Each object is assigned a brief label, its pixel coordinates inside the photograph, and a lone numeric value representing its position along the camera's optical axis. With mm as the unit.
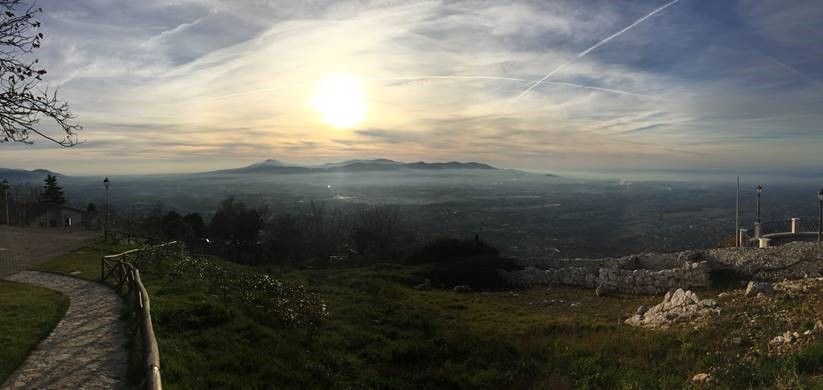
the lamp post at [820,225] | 24209
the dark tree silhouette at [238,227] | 45906
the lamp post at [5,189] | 41578
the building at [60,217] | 49250
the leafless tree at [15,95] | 8375
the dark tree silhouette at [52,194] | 58406
